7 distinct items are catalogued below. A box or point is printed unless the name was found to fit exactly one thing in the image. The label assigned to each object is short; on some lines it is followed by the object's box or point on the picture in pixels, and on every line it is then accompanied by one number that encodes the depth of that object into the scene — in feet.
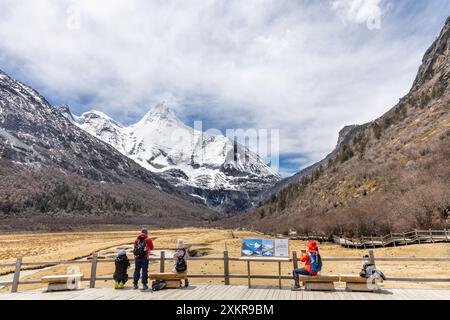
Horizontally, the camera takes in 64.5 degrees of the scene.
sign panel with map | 40.78
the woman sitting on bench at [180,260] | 41.98
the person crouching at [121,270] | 41.07
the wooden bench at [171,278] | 39.57
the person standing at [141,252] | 40.92
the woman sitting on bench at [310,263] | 38.19
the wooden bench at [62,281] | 40.75
